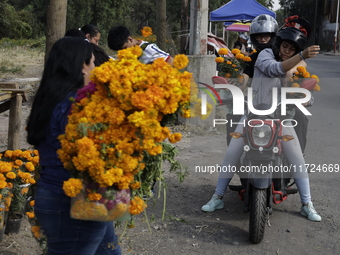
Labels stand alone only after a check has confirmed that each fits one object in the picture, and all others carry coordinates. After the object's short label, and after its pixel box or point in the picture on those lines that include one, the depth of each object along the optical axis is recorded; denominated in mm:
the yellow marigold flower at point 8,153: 4785
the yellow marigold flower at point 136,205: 2801
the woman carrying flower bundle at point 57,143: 2865
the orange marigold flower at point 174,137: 2955
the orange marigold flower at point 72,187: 2619
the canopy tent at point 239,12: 20734
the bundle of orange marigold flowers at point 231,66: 5723
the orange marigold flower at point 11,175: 4406
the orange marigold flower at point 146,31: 4699
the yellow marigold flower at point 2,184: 4189
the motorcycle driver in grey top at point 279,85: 4965
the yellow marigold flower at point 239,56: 5598
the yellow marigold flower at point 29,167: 4598
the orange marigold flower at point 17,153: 4772
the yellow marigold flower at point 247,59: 5566
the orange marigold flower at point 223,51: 5785
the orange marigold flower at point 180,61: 2959
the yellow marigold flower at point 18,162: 4626
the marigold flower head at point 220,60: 5723
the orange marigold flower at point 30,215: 4105
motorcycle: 4645
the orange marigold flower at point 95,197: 2680
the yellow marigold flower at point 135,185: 2818
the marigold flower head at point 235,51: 5707
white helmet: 5855
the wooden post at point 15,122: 5652
